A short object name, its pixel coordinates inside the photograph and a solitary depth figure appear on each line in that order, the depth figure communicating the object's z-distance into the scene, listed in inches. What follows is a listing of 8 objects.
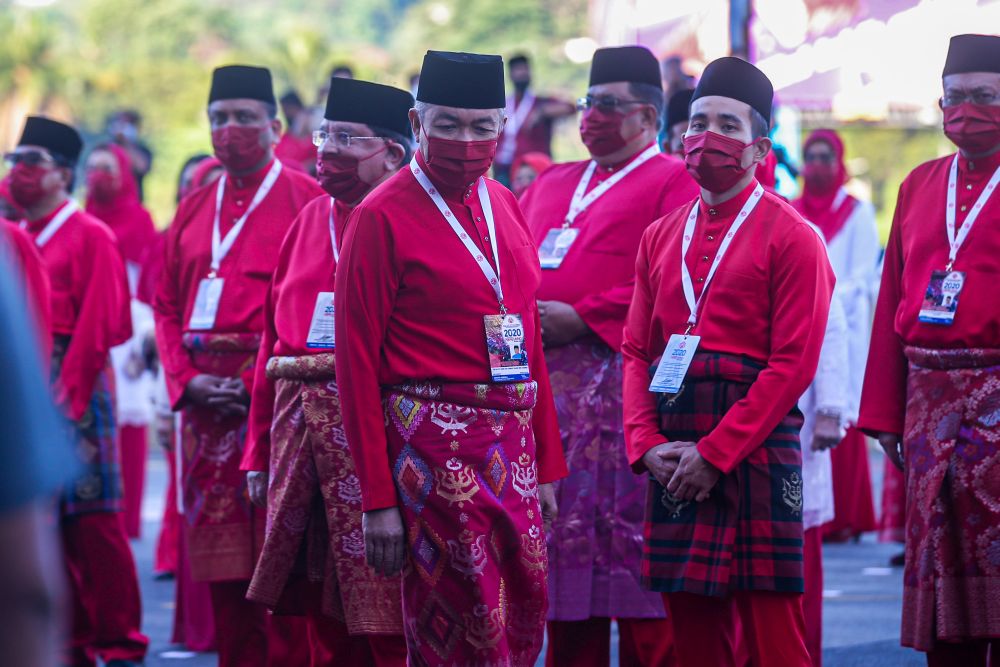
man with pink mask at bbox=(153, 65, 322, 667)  445.1
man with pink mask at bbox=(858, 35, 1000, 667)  367.3
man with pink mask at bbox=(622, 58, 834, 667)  341.6
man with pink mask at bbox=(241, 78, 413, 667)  382.7
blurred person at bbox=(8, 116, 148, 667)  489.5
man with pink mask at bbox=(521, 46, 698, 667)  419.7
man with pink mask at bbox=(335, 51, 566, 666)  308.0
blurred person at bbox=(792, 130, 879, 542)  728.9
